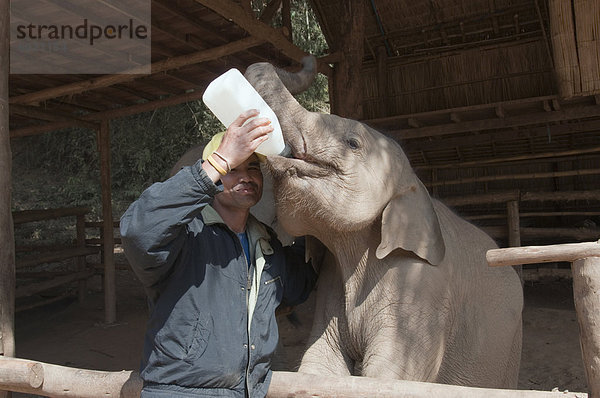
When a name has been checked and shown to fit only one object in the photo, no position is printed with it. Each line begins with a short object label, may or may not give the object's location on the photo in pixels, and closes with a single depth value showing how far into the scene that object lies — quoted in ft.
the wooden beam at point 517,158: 24.50
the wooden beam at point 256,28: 13.48
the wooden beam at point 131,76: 16.55
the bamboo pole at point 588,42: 14.37
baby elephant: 6.99
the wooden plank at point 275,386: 5.33
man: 5.43
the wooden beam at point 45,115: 21.59
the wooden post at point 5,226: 8.34
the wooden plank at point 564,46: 14.65
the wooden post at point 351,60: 17.33
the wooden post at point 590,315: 4.73
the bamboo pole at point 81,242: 30.54
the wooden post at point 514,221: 22.95
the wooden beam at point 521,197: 23.34
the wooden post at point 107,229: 25.86
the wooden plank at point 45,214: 27.09
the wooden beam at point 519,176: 24.81
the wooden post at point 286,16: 17.84
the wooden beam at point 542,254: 4.87
